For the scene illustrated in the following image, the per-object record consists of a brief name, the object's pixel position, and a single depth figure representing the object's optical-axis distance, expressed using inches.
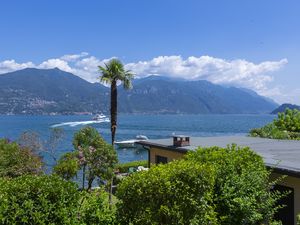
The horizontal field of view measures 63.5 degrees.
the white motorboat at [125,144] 2209.9
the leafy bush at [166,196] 197.7
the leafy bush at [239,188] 234.9
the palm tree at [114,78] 739.9
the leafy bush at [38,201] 171.3
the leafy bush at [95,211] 194.9
